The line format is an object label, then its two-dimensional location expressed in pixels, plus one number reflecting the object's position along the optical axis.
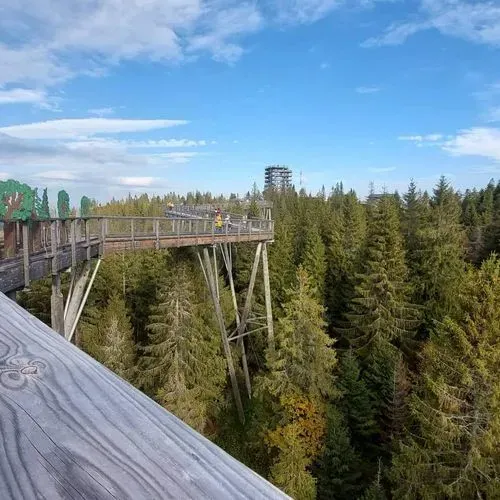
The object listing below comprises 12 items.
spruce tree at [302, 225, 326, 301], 27.34
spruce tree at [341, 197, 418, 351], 21.09
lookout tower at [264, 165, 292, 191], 178.88
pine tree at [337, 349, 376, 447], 17.80
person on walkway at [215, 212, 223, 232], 18.20
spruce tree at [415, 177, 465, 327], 22.27
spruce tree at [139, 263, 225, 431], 19.09
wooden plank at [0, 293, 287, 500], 0.75
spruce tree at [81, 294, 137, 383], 20.08
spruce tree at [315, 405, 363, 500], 15.63
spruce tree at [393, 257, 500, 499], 9.95
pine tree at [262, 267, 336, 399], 16.06
